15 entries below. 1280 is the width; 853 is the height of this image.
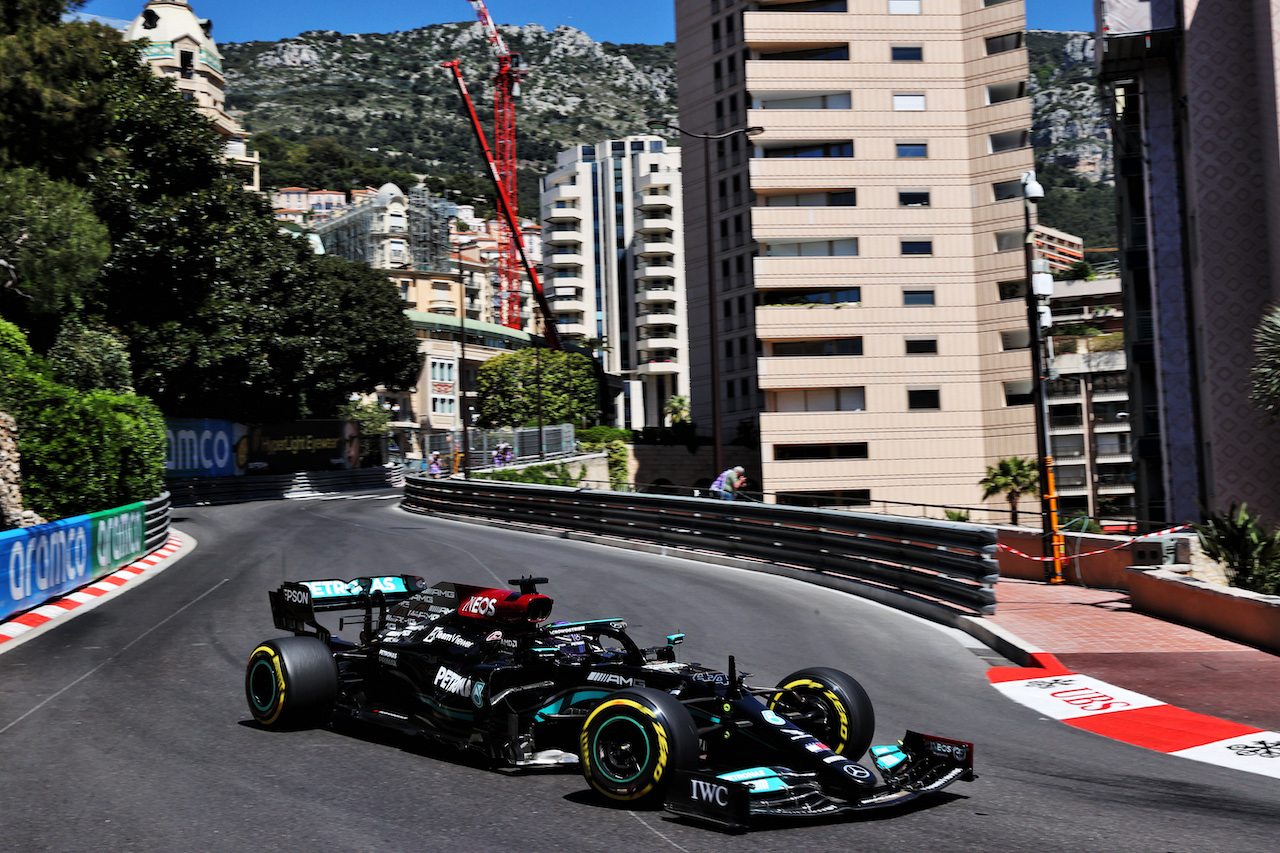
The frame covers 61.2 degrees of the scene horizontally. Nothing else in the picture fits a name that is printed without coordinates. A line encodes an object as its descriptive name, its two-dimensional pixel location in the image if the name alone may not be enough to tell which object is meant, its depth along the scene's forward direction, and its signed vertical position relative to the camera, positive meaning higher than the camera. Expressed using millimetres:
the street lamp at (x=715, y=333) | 27981 +2855
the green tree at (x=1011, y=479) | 42188 -1948
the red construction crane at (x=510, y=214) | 95250 +22907
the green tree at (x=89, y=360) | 35500 +3696
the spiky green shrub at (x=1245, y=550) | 13680 -1696
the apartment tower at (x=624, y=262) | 106375 +20630
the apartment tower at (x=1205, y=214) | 25500 +5330
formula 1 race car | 5812 -1633
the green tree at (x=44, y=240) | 25531 +5608
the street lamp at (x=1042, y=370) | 17625 +990
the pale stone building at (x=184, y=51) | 77938 +30435
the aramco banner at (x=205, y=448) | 44406 +729
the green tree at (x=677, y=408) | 96625 +3232
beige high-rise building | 49906 +8905
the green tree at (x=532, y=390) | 80500 +4603
